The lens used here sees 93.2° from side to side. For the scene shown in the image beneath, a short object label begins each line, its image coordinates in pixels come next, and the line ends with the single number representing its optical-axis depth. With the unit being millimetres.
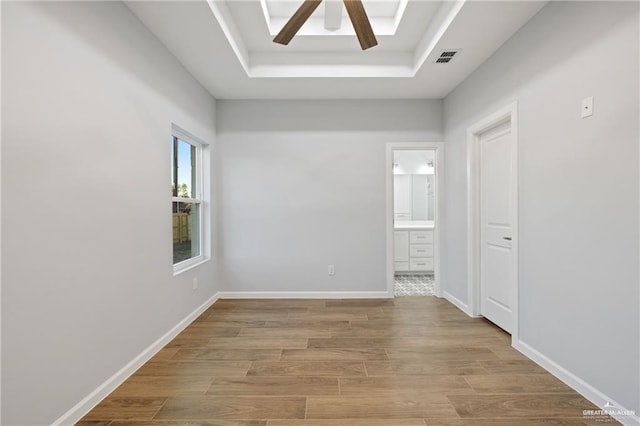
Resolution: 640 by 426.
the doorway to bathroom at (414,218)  3922
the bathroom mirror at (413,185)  5859
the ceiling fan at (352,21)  1866
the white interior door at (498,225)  2643
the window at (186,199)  3010
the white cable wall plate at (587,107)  1785
